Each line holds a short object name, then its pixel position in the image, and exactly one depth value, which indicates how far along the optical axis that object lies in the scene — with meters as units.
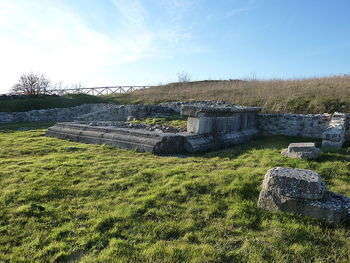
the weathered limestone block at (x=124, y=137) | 8.91
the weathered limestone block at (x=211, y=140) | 9.05
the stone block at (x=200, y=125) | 9.50
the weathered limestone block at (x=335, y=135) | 9.48
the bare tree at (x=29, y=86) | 24.91
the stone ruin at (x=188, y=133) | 9.04
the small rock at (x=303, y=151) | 7.70
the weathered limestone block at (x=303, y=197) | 4.71
